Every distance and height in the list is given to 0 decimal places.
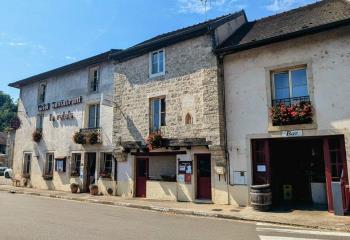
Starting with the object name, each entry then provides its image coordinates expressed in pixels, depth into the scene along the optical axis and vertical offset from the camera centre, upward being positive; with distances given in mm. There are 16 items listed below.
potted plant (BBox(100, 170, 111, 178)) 16580 -789
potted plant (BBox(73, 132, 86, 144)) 17531 +1224
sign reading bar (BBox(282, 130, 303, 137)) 11031 +907
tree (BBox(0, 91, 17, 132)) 64531 +11468
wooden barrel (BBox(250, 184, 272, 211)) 10773 -1352
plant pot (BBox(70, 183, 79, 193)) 17469 -1580
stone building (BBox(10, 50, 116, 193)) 17250 +1969
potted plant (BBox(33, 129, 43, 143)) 20500 +1578
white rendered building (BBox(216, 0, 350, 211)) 10602 +1985
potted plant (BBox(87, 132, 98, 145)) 17031 +1182
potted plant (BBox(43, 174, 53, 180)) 19406 -1086
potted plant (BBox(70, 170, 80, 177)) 18141 -820
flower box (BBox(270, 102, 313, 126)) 10891 +1598
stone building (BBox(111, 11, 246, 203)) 12944 +1974
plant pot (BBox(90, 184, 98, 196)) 16500 -1630
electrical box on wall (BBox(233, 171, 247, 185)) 12109 -758
